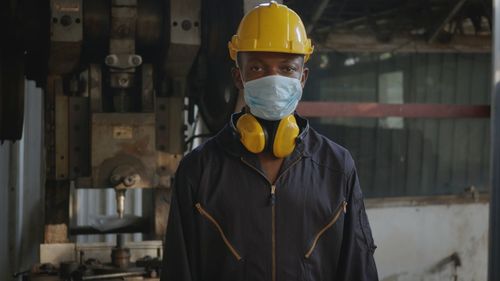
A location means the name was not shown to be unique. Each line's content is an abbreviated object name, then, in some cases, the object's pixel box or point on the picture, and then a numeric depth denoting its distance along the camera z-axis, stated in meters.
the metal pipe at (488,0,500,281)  2.89
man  1.71
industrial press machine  2.80
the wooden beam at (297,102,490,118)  4.24
